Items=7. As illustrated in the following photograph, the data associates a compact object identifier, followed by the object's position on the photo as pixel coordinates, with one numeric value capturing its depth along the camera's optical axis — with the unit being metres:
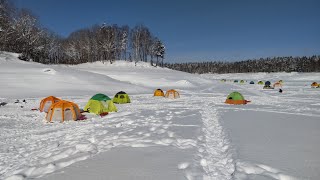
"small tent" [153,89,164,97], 21.68
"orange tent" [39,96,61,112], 12.09
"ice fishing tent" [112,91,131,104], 16.21
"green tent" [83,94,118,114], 11.51
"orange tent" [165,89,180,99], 20.43
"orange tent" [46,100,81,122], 9.60
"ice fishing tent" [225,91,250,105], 16.31
